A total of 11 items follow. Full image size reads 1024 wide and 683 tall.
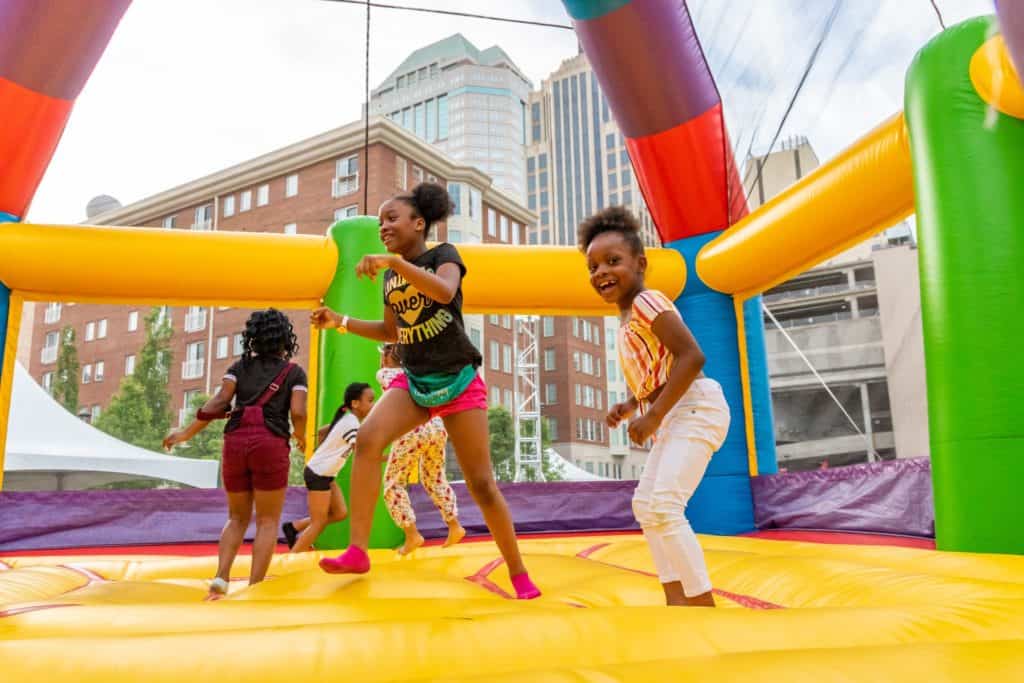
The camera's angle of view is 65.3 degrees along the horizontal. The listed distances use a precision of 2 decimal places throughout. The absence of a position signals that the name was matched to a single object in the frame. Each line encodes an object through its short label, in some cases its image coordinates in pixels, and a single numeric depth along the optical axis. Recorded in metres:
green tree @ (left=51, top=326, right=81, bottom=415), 20.31
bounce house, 1.22
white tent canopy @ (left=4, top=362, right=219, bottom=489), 9.55
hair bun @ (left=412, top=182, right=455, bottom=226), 2.63
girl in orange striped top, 2.00
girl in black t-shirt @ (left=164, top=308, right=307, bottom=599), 2.95
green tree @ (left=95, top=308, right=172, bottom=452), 19.31
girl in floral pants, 4.10
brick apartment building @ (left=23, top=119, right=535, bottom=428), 22.61
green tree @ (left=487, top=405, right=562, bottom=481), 24.09
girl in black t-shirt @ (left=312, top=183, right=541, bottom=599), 2.40
